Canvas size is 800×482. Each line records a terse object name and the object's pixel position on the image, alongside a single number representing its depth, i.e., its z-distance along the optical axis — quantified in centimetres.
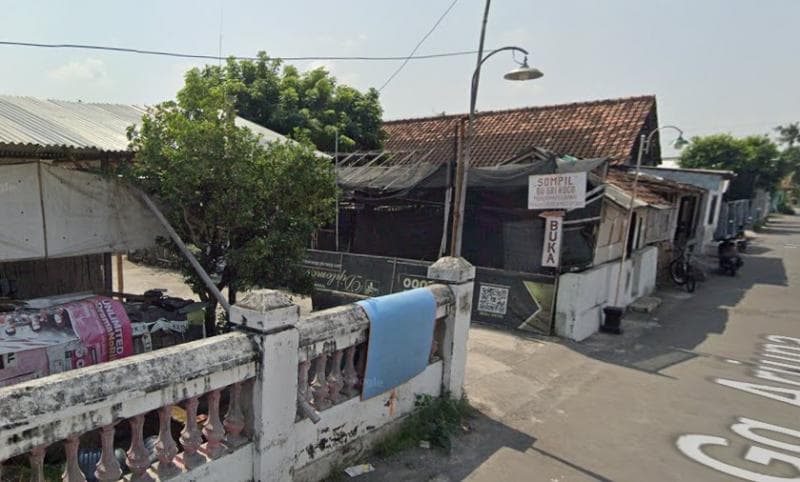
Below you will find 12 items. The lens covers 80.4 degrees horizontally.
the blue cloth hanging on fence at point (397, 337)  414
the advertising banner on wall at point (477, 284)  868
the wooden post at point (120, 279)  801
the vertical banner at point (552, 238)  839
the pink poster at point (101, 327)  468
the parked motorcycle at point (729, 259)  1599
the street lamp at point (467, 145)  737
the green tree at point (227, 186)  569
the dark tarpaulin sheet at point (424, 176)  873
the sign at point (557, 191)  798
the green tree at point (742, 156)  3114
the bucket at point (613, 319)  912
